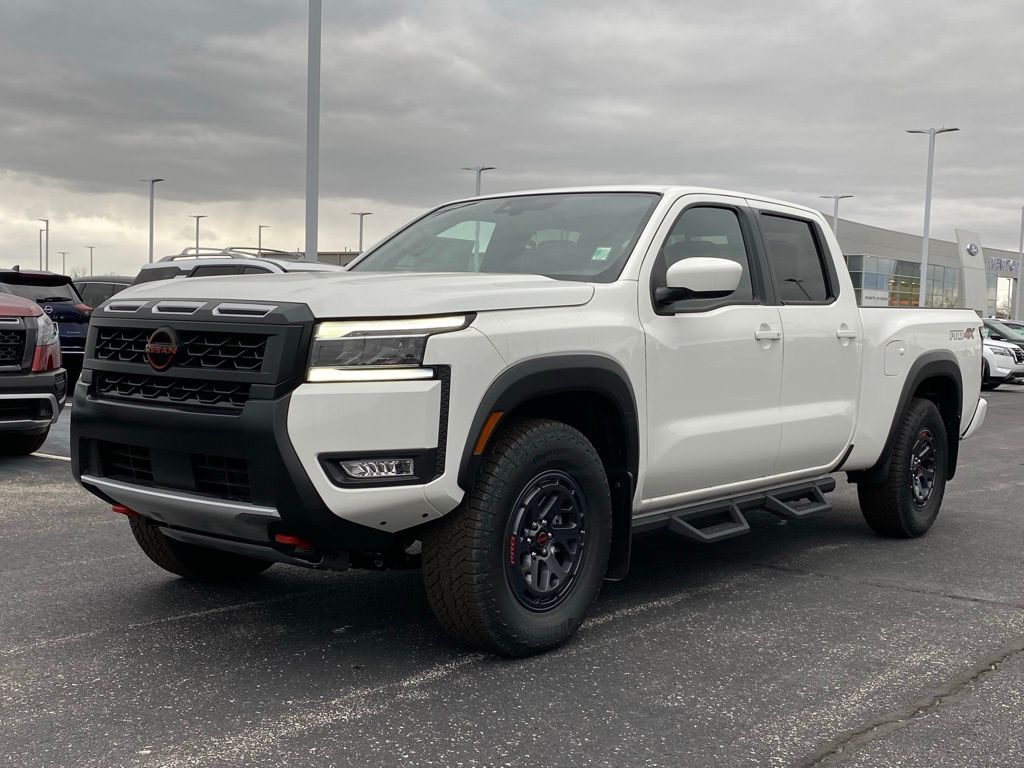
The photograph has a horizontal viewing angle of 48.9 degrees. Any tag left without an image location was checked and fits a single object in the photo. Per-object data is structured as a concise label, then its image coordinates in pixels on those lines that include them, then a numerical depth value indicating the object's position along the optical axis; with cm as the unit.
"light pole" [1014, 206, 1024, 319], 5703
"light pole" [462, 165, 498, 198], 4434
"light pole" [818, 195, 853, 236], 5553
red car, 848
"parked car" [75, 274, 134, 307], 2069
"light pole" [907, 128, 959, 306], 4391
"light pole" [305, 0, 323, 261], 1559
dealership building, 5272
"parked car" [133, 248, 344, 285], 1203
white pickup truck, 377
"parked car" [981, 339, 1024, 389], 2316
